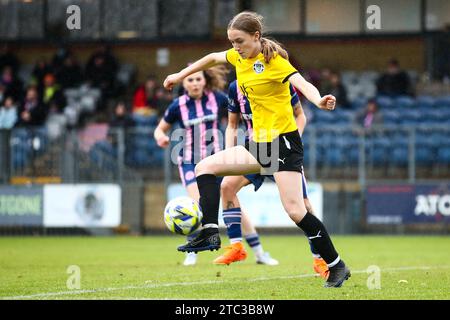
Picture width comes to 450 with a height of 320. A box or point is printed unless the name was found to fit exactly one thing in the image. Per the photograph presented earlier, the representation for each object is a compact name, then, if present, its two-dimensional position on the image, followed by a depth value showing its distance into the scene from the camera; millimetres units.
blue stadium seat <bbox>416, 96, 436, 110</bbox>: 21905
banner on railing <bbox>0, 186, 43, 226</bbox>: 19547
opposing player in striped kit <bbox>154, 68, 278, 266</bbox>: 12125
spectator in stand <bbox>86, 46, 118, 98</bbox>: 23844
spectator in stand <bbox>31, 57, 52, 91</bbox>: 23750
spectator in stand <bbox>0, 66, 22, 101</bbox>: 23531
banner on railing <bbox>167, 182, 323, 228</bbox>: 19219
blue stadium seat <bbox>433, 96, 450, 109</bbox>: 21797
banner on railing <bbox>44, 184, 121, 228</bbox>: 19344
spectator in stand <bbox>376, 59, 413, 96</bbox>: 22719
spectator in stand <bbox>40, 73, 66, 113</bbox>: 22453
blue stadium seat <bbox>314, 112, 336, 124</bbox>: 21438
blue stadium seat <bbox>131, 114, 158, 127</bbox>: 21161
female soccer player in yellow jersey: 8547
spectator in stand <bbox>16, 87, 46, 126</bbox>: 21844
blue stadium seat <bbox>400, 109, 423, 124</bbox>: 21266
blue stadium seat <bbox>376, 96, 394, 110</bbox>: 21975
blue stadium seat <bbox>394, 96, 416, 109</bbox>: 21922
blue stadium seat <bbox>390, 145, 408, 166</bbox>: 19531
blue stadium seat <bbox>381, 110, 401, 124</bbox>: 21298
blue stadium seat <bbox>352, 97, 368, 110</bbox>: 22216
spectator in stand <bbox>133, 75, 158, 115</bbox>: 22219
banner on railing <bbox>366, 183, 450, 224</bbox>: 19156
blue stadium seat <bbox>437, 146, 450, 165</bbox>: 19719
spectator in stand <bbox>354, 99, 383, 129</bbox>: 20562
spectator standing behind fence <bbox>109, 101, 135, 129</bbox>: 20828
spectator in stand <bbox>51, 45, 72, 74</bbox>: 24070
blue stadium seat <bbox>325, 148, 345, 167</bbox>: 19641
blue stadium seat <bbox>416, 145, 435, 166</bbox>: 19609
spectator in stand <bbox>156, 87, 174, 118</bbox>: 22044
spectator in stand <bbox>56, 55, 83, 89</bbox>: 23703
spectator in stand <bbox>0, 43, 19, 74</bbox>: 25328
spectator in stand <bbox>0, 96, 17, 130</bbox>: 21873
